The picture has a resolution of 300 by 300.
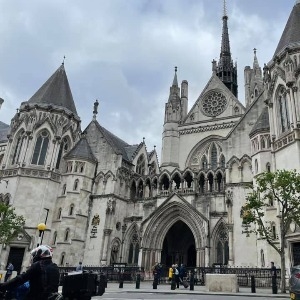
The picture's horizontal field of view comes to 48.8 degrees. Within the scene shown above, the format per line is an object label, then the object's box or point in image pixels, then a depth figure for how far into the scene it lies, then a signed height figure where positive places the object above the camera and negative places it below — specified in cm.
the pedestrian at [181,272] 2020 +53
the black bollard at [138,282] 1855 -24
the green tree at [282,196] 1808 +486
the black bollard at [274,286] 1590 +12
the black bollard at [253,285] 1602 +11
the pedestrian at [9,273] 2020 -34
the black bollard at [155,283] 1863 -20
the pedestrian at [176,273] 1906 +40
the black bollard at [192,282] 1766 +2
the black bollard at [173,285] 1808 -21
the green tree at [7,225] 2452 +302
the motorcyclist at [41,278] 439 -11
